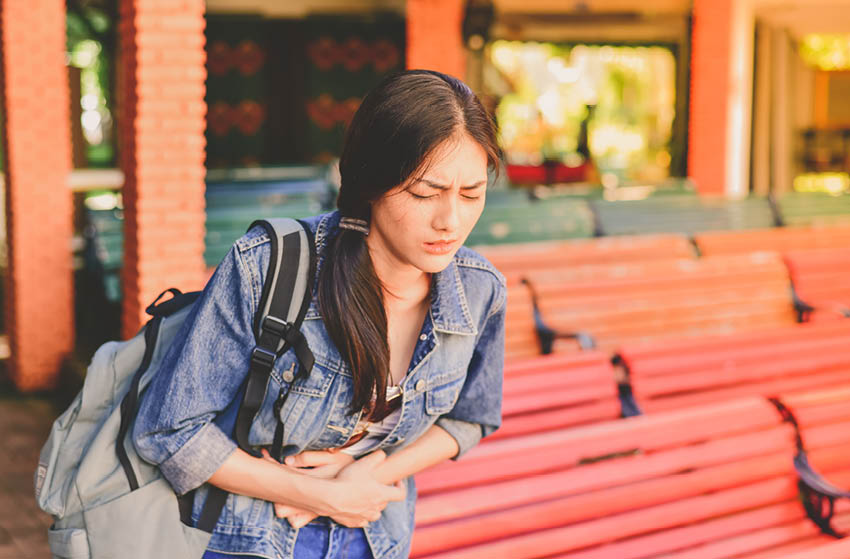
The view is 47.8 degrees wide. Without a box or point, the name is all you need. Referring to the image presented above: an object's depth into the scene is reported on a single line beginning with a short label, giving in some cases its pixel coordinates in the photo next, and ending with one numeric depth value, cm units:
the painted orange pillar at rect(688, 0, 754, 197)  1157
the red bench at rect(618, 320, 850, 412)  422
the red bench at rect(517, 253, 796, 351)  584
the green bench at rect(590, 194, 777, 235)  896
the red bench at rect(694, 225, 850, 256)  750
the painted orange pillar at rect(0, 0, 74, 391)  671
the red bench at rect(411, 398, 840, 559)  295
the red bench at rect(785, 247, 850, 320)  665
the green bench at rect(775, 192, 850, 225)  955
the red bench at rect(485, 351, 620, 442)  381
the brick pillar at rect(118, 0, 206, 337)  543
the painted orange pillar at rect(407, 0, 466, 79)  1101
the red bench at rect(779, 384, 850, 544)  365
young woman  172
